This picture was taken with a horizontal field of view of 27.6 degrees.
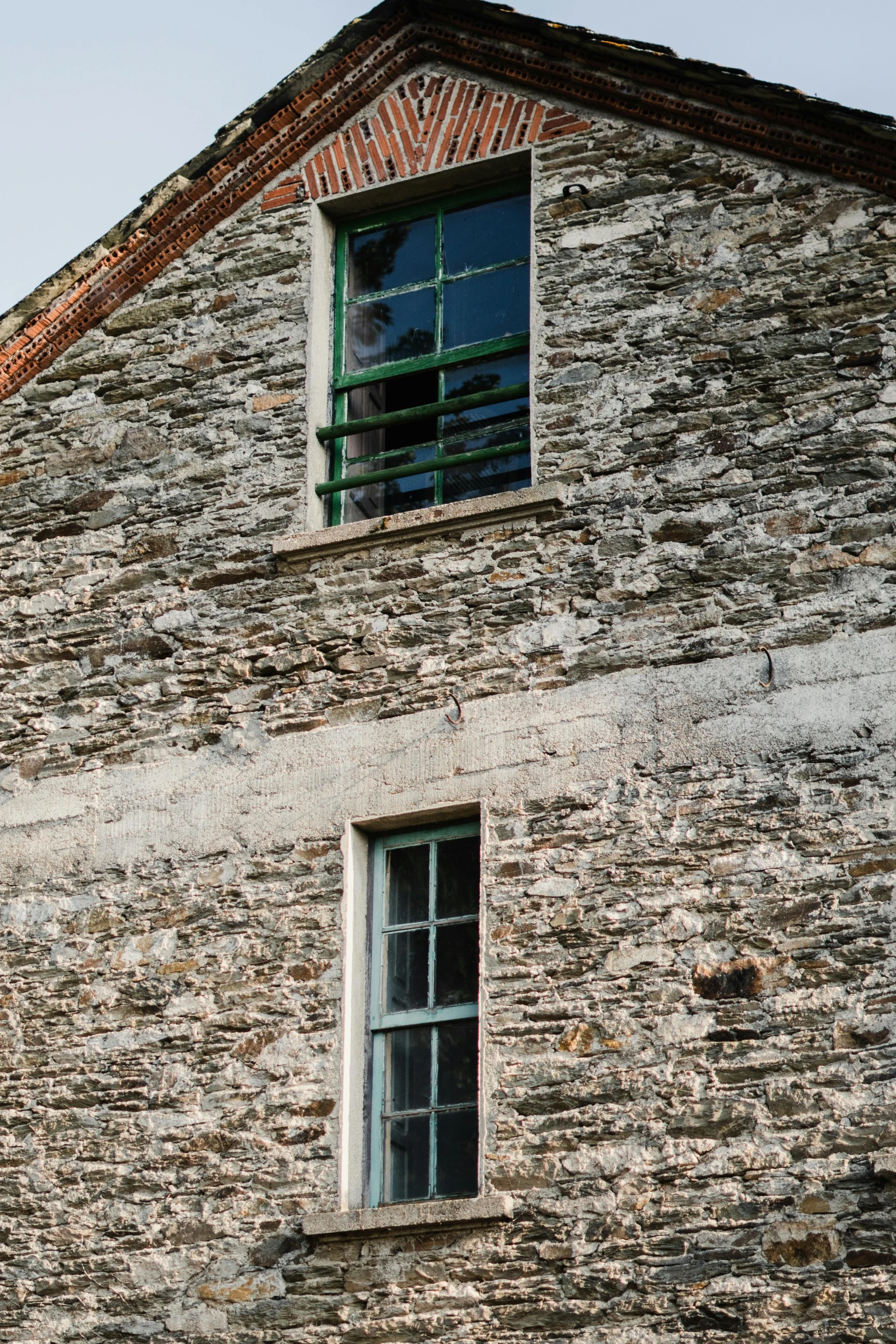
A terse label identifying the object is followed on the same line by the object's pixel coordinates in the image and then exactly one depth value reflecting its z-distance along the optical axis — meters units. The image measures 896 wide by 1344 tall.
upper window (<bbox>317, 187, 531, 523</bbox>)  9.63
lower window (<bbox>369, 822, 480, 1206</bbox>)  8.09
